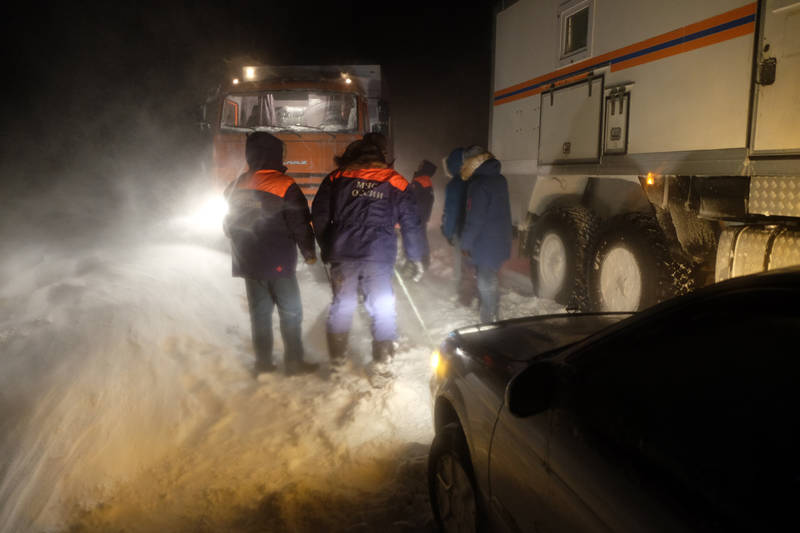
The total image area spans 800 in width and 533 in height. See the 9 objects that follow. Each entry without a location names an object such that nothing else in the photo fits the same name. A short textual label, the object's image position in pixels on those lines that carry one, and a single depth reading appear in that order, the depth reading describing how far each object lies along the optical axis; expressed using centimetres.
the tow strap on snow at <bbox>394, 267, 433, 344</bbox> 602
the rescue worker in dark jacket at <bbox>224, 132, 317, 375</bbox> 454
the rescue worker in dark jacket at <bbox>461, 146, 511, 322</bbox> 541
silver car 125
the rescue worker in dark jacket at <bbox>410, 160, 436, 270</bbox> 918
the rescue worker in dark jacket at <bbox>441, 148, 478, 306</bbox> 636
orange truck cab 865
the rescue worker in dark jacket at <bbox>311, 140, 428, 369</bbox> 458
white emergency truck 393
